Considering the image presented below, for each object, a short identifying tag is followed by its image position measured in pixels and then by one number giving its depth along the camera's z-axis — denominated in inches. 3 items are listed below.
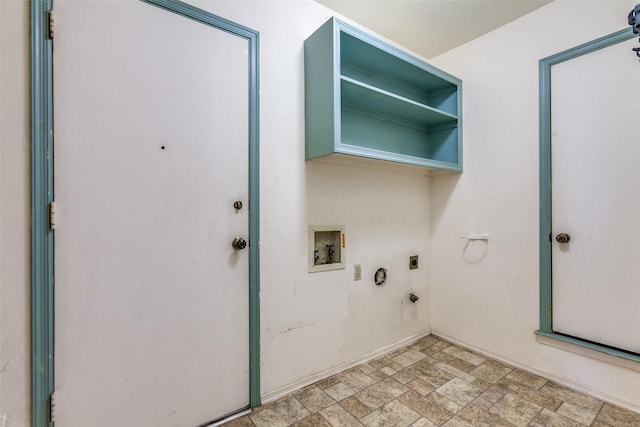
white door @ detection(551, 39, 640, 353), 62.0
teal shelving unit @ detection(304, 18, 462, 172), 63.3
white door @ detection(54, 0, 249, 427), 45.2
